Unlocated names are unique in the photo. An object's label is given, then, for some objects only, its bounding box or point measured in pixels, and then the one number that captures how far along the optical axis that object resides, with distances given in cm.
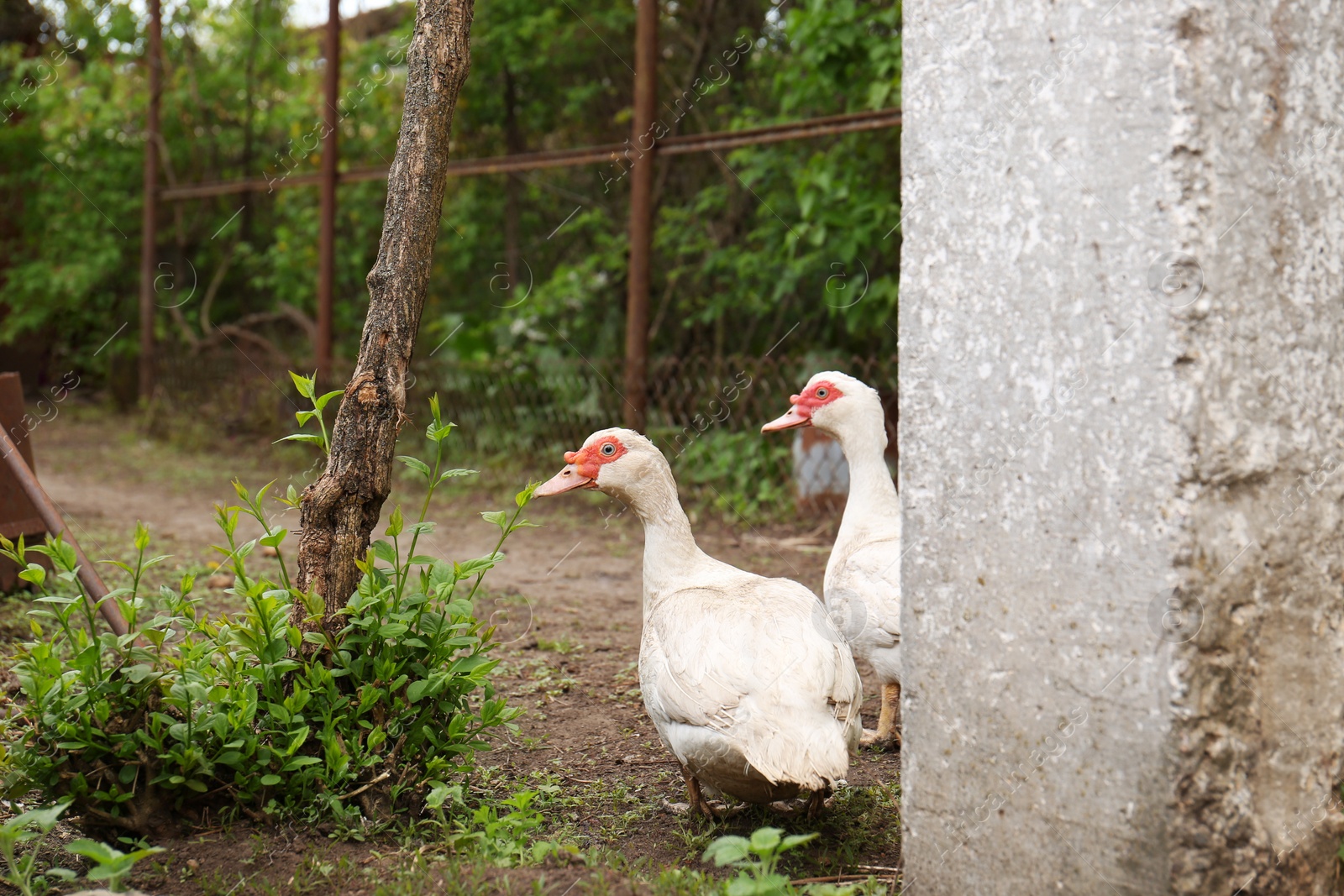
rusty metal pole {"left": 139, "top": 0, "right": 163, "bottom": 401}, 957
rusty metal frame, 614
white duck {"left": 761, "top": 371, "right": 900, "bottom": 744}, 309
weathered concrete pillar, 169
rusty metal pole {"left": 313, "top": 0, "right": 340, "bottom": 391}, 805
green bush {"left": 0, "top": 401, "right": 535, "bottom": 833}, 215
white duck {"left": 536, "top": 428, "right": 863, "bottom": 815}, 231
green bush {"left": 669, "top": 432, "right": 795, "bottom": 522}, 666
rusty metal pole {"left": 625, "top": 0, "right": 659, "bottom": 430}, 648
